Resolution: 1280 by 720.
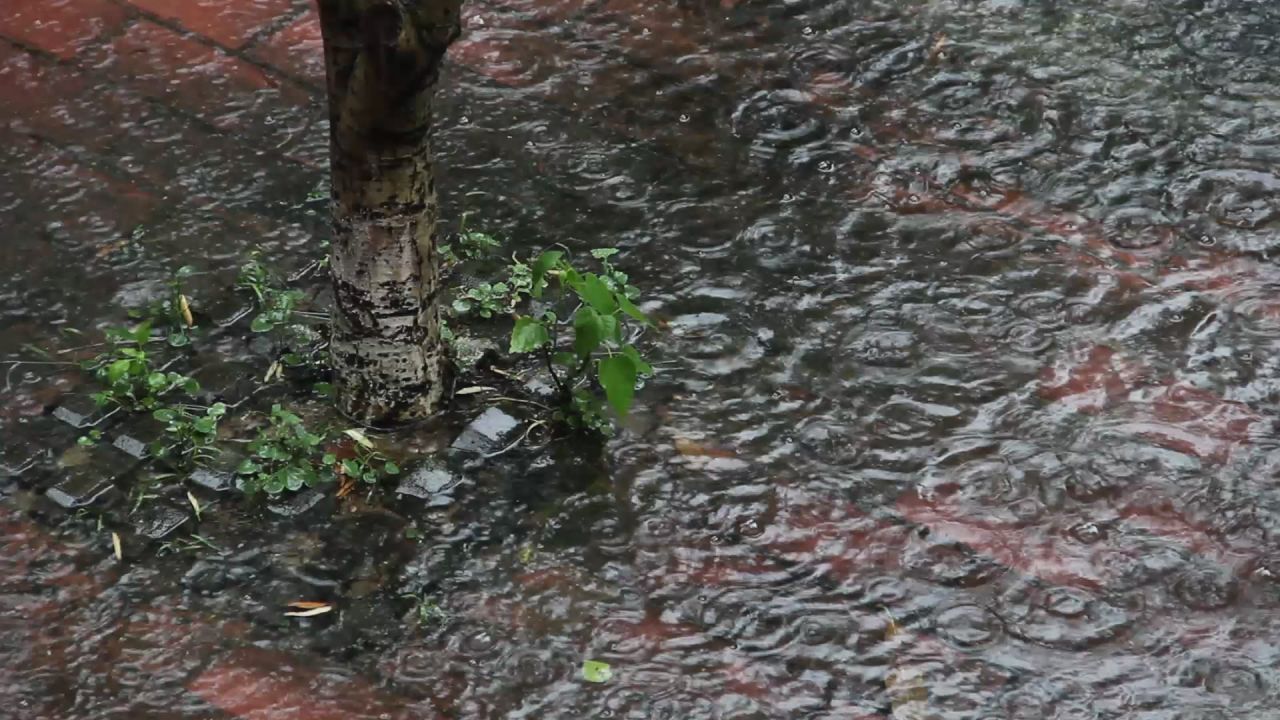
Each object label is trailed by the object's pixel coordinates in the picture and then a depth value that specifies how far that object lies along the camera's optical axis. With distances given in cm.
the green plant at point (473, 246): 692
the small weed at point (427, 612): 510
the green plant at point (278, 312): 631
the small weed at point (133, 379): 584
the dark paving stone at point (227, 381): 604
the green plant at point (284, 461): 558
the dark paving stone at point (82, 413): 587
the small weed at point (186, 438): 570
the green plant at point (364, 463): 560
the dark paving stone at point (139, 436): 573
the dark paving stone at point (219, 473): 560
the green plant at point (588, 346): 540
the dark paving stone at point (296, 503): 552
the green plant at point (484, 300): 654
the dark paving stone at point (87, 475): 553
